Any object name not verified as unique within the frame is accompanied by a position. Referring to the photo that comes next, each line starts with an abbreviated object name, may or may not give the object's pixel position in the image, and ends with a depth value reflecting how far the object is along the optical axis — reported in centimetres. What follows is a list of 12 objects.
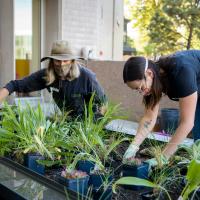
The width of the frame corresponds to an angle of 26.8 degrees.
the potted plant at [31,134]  226
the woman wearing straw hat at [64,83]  301
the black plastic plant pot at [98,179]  185
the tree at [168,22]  1933
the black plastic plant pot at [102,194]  171
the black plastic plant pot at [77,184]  181
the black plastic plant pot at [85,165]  205
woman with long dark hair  209
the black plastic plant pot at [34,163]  218
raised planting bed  169
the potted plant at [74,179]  181
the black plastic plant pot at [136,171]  195
